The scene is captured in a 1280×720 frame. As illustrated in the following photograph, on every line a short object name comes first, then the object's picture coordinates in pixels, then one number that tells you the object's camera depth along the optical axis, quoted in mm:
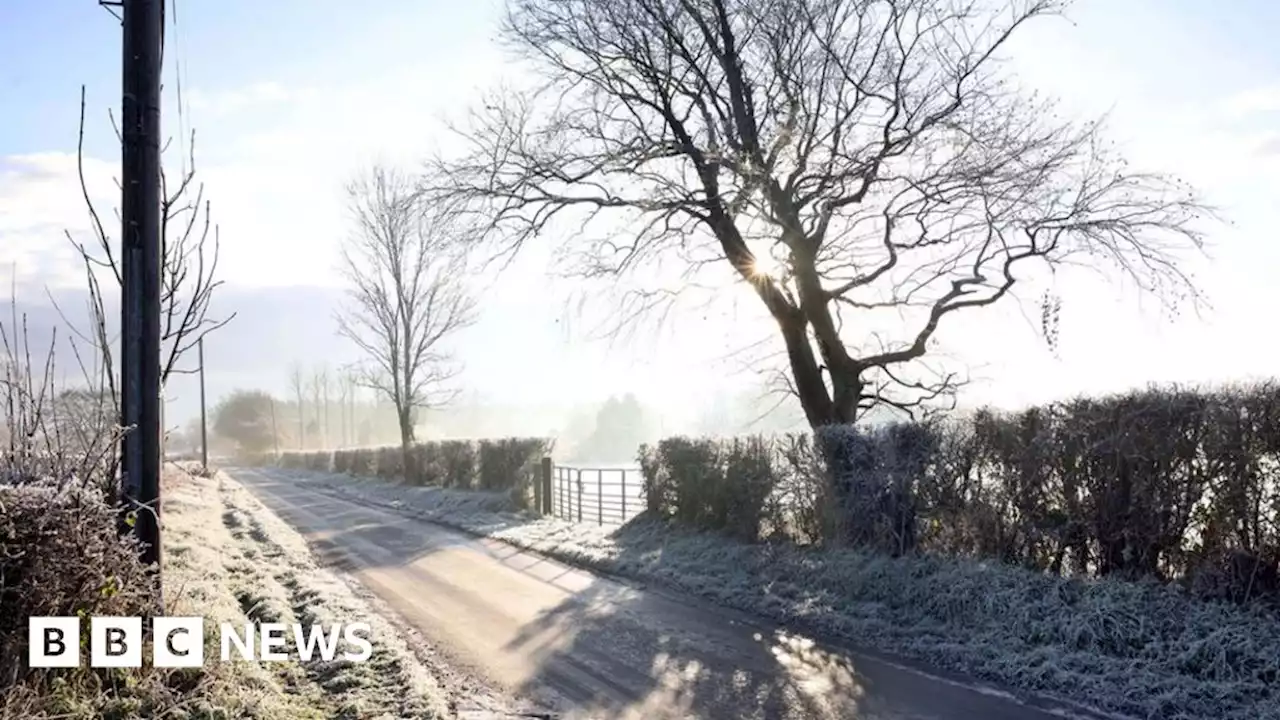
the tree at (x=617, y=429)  73688
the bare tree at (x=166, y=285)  5566
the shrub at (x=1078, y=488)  6801
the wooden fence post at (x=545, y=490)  19859
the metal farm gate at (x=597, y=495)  16000
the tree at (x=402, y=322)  32250
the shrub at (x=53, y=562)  4129
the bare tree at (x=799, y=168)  12023
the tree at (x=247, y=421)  82188
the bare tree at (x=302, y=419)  91750
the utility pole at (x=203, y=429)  36256
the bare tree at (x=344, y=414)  117062
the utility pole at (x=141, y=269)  5387
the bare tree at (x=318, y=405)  111688
